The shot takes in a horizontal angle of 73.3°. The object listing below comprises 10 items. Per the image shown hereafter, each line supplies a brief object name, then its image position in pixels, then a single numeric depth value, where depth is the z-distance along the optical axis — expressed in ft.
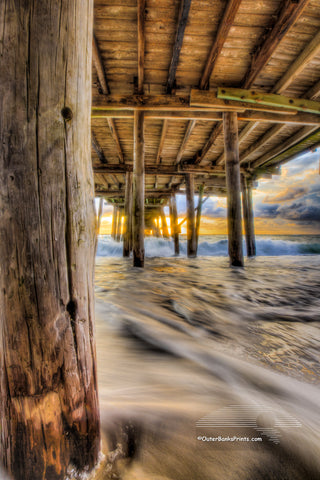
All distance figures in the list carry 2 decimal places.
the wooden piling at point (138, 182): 16.28
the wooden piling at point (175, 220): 35.86
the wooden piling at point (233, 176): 16.25
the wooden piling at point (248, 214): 30.68
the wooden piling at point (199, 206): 30.85
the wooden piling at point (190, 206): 28.45
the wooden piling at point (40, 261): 2.03
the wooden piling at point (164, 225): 62.03
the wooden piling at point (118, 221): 59.98
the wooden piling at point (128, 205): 28.04
